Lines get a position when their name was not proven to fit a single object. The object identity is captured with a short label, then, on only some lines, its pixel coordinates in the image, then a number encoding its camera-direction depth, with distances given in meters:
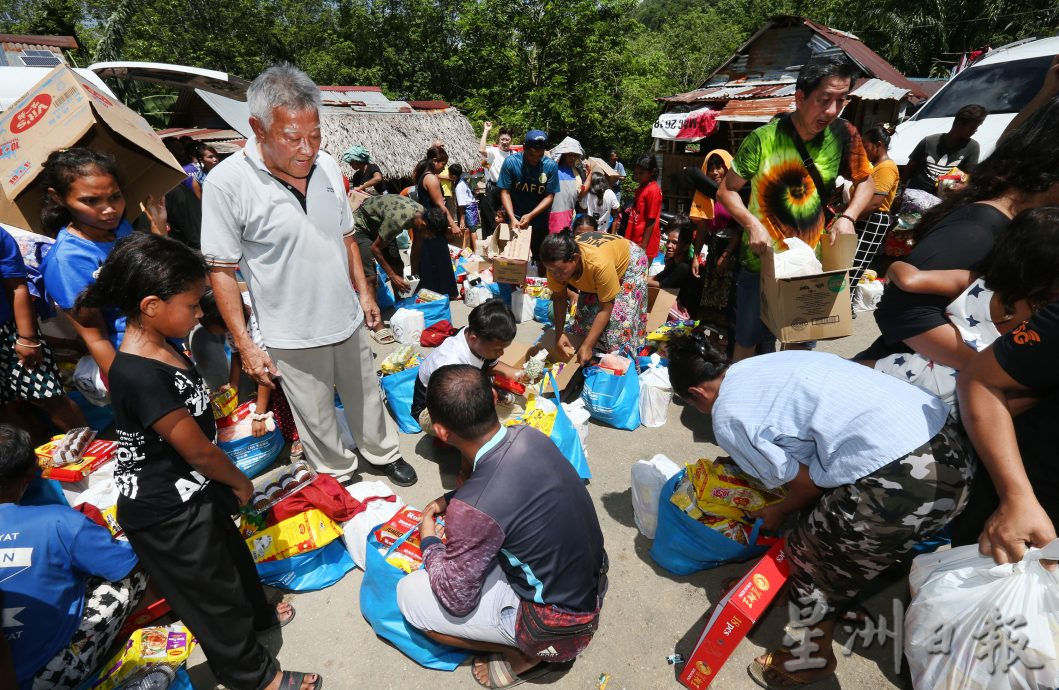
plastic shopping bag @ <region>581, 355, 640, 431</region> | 3.81
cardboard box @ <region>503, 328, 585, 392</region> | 3.95
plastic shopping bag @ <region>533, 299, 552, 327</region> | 6.03
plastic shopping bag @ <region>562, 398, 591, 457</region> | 3.60
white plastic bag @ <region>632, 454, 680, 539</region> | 2.77
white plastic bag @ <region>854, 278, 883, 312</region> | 5.80
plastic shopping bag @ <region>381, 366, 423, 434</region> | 3.97
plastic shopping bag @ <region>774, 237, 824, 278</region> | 2.73
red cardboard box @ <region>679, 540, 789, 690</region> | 1.87
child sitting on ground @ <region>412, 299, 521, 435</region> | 3.11
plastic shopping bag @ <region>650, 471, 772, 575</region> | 2.44
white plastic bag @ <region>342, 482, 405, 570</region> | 2.67
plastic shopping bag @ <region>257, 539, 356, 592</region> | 2.54
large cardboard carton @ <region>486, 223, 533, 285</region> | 5.37
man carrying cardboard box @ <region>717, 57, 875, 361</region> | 3.03
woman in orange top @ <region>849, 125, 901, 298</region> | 5.34
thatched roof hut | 11.78
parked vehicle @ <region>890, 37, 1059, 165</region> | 6.86
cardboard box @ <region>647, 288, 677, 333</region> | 5.21
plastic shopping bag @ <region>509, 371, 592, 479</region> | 3.18
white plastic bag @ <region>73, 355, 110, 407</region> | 3.38
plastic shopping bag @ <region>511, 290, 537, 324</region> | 5.98
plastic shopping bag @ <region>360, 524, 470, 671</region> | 2.23
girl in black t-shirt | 1.68
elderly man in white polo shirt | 2.44
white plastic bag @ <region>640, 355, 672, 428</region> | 3.88
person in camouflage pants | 1.70
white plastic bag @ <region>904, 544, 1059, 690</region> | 1.43
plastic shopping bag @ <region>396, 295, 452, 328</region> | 5.52
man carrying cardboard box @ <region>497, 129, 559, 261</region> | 5.93
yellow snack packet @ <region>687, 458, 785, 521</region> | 2.45
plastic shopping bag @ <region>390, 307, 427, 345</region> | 5.32
